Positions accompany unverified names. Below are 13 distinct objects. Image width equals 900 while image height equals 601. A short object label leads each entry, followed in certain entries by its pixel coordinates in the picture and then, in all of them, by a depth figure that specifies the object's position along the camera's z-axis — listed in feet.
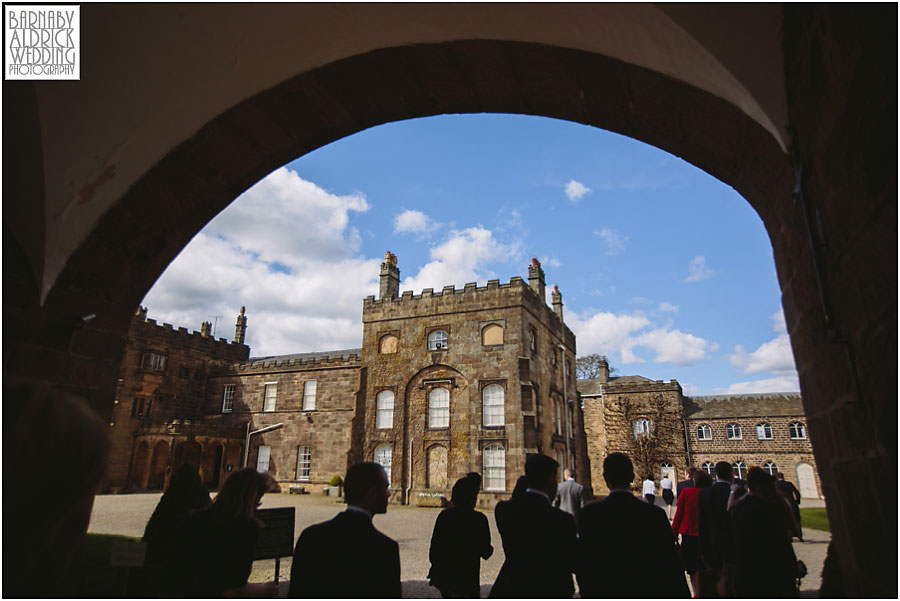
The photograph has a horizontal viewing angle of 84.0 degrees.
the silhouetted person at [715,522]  17.75
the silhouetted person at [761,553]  10.41
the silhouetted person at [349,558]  7.86
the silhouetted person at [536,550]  10.81
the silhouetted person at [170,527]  10.72
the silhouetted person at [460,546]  14.17
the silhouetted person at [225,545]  10.23
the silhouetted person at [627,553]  9.64
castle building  74.64
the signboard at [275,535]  18.89
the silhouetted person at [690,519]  20.23
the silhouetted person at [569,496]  24.48
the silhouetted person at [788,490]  32.22
